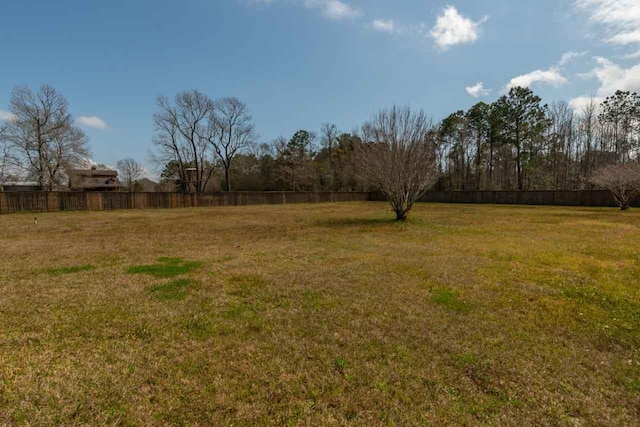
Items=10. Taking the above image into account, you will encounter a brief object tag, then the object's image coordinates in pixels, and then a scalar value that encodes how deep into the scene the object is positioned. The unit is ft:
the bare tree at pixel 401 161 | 38.52
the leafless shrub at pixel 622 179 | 56.54
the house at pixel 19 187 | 125.76
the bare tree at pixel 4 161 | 83.25
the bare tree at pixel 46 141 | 83.76
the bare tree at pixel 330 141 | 150.29
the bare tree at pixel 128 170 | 189.98
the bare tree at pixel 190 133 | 113.70
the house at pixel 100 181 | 143.43
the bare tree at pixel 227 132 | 120.26
